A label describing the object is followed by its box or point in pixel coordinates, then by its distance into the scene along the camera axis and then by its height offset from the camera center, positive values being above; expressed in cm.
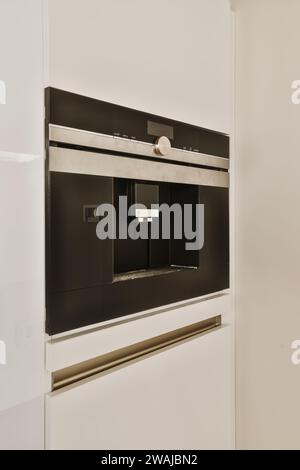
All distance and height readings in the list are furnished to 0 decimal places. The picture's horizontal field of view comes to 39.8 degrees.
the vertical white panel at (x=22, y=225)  69 +0
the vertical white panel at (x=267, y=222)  114 +1
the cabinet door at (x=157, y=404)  78 -40
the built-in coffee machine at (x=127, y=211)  75 +3
